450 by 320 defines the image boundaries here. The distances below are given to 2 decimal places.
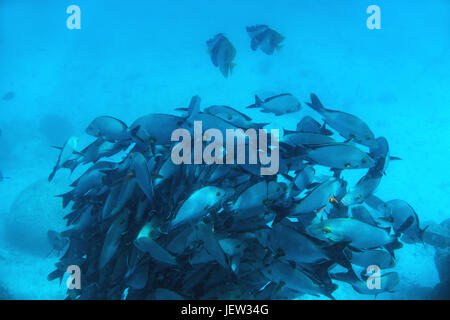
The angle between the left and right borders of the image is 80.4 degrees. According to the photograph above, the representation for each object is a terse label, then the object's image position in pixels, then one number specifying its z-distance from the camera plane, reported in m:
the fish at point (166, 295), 2.07
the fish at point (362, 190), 2.87
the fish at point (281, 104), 3.43
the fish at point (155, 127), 2.39
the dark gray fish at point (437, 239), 7.88
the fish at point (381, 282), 2.48
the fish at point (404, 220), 2.79
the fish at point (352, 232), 2.24
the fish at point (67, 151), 2.99
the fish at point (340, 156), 2.29
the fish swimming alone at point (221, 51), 4.06
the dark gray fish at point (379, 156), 2.80
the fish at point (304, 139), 2.43
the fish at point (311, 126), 2.78
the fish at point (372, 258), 2.40
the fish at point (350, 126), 2.70
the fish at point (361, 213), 2.99
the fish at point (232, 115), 2.88
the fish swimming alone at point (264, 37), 4.64
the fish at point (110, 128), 2.64
